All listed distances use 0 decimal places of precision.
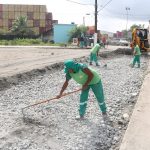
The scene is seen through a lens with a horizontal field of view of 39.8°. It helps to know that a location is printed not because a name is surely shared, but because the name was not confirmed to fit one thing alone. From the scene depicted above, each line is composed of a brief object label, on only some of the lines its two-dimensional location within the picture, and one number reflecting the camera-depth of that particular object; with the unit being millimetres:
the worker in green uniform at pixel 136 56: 11056
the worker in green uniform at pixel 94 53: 10578
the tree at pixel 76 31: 38536
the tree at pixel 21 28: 41211
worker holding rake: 4156
